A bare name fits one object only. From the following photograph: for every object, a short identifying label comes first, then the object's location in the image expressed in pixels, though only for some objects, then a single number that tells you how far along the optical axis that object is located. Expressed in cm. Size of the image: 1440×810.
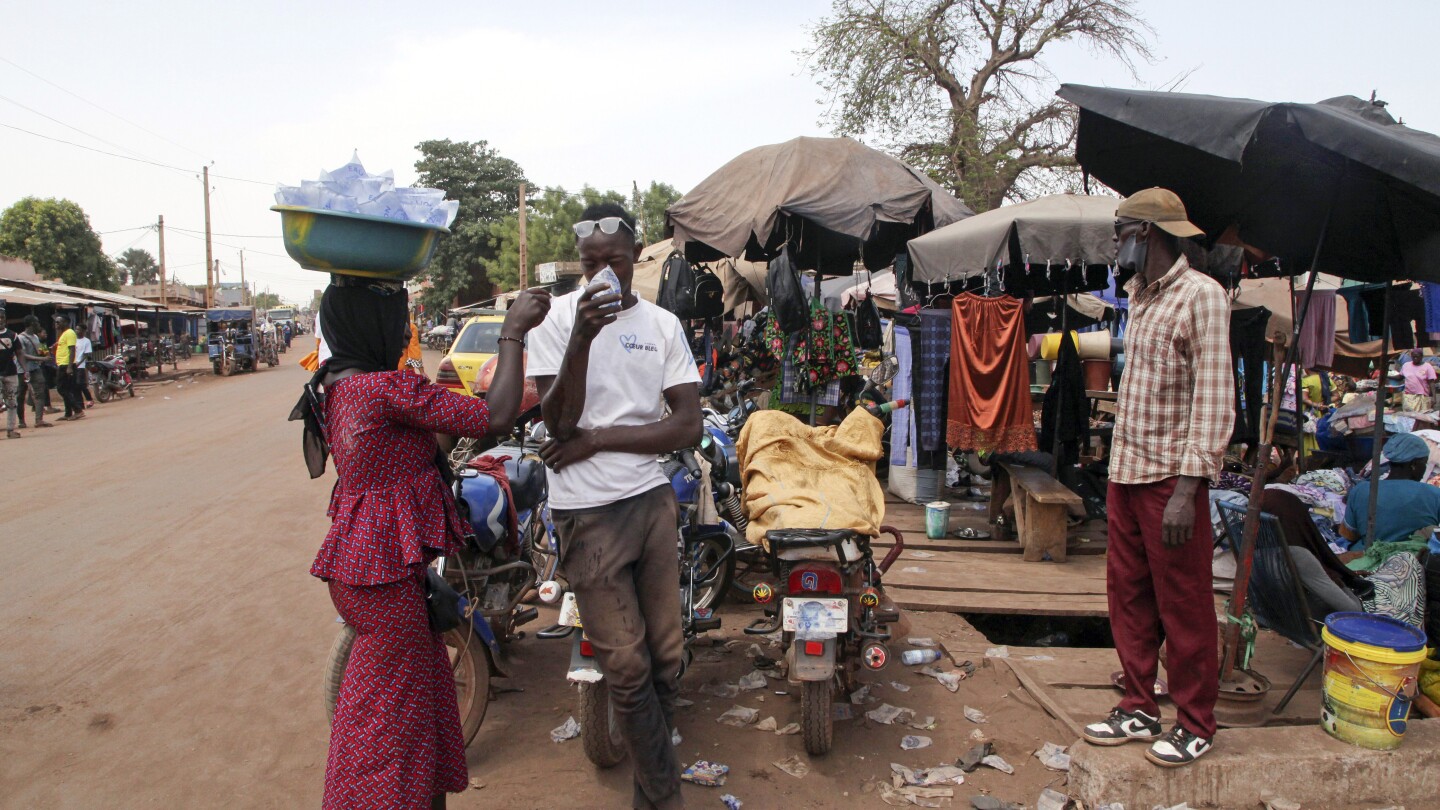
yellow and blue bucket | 316
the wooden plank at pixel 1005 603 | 503
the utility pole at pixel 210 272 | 3518
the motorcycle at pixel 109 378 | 1888
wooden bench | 591
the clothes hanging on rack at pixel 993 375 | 679
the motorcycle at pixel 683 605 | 334
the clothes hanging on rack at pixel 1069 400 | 728
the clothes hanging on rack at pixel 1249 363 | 704
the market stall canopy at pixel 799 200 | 672
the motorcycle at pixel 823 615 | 346
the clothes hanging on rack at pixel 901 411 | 749
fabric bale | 396
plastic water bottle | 449
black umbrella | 322
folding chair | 373
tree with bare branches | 2061
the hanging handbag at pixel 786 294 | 733
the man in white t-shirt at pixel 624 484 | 266
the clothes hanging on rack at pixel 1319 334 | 671
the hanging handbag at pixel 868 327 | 834
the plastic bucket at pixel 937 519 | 649
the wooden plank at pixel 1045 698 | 370
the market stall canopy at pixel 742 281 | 1235
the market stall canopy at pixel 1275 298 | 909
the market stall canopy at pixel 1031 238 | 612
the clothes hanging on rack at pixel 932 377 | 716
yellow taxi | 1190
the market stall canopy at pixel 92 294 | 2262
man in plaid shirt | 305
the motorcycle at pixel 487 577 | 354
